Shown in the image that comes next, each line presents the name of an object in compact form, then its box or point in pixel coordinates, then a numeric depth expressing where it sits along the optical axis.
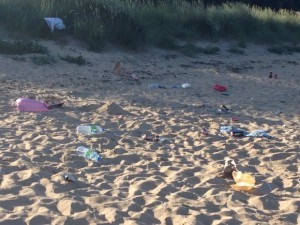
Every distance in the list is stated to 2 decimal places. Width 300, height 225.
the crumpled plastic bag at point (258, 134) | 8.39
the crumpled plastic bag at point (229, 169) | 6.45
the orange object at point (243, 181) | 6.03
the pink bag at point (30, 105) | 9.09
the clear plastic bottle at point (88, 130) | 8.00
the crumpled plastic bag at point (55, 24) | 15.13
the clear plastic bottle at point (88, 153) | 6.83
